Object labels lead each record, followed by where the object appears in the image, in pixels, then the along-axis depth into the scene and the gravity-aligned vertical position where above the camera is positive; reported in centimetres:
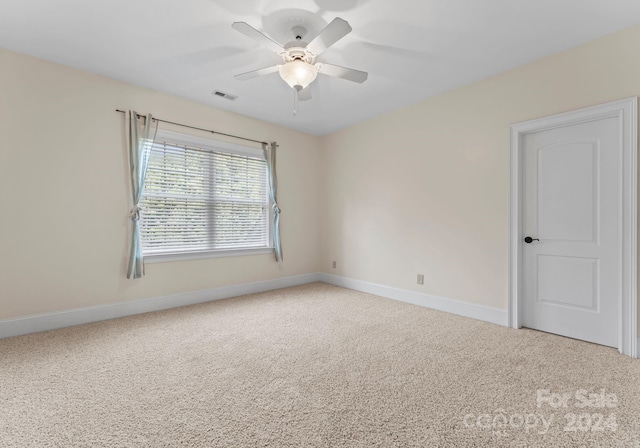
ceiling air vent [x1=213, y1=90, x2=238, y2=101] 357 +157
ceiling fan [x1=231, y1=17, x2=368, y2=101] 213 +128
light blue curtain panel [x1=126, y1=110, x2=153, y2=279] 333 +58
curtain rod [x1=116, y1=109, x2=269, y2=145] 347 +123
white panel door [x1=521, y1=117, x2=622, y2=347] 248 -16
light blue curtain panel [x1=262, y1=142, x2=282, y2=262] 459 +45
